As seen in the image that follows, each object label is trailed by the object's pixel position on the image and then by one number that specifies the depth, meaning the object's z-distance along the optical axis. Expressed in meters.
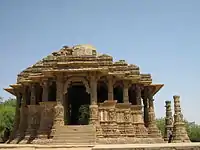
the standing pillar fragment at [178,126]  18.13
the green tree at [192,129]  41.84
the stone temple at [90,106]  15.05
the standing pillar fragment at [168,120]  21.05
